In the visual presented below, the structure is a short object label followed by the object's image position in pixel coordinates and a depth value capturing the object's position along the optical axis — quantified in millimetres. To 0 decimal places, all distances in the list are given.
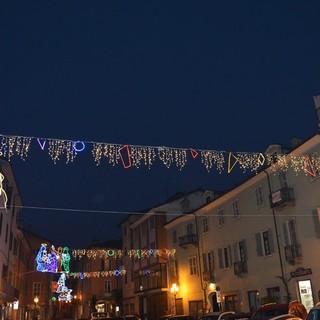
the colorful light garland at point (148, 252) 38719
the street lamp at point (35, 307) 50000
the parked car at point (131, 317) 21578
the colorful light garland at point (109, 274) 50194
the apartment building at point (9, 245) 29312
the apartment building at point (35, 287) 54219
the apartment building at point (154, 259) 40950
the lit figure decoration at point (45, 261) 36906
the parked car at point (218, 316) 16391
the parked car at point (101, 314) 32856
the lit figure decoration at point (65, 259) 38019
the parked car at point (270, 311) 14289
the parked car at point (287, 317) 10759
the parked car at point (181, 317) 18203
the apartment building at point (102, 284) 57184
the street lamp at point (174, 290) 38003
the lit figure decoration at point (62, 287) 56781
